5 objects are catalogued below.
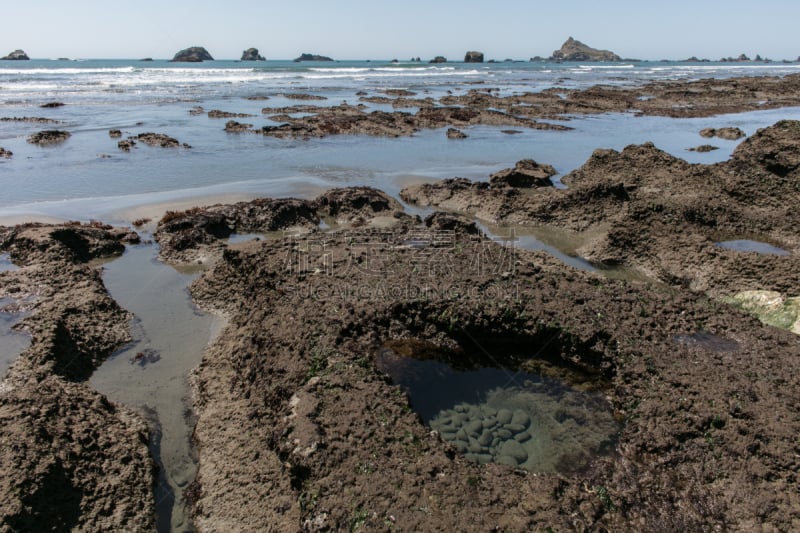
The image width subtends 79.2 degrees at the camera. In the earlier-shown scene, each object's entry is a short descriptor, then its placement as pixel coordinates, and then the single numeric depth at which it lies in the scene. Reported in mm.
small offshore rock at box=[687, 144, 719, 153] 18688
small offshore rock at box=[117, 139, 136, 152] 18505
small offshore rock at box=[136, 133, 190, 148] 19422
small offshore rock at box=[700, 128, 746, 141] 21738
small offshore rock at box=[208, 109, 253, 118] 27728
